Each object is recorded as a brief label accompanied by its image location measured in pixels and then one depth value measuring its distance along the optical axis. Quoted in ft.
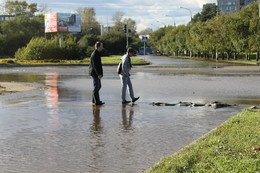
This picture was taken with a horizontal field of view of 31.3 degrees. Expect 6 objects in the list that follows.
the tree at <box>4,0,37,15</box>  513.86
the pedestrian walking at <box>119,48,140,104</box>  46.85
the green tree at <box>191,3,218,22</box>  421.83
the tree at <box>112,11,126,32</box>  575.66
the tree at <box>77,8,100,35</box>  524.52
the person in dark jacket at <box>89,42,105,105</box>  45.62
